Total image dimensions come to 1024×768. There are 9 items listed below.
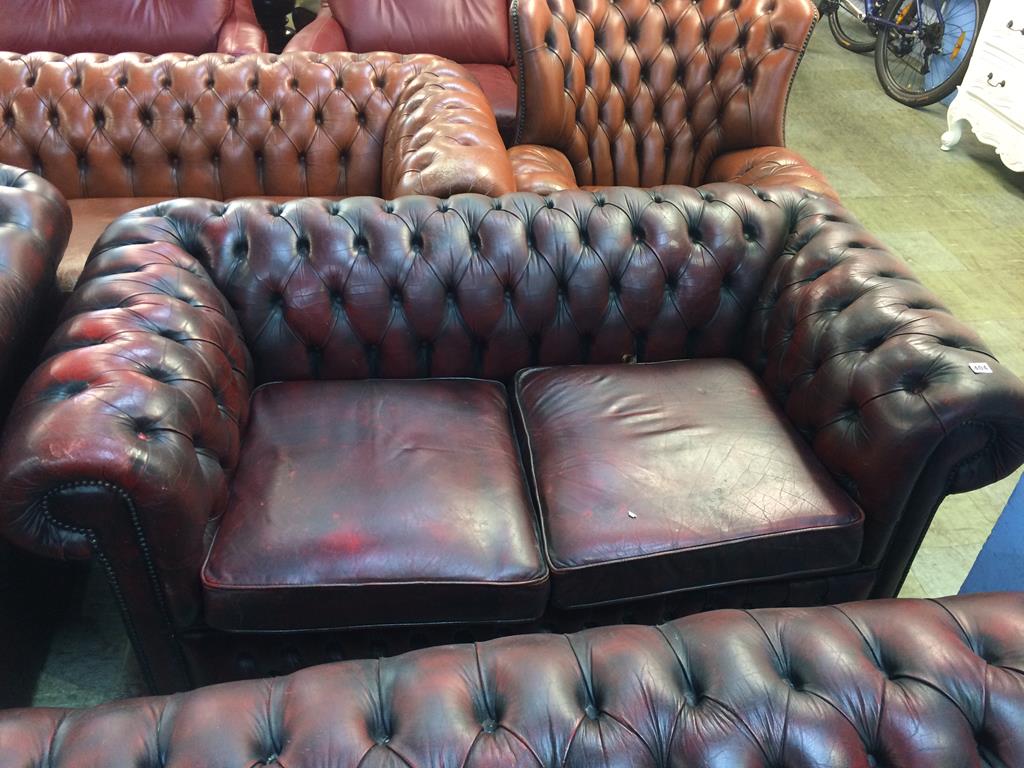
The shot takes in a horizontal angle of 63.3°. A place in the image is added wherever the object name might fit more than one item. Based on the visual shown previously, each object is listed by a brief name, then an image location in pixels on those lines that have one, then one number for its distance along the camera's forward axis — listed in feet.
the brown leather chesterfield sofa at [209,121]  7.36
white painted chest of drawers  11.37
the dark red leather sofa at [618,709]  3.16
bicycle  13.51
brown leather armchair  7.48
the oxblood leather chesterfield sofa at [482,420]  4.32
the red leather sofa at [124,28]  8.79
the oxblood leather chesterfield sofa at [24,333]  4.58
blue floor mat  5.08
